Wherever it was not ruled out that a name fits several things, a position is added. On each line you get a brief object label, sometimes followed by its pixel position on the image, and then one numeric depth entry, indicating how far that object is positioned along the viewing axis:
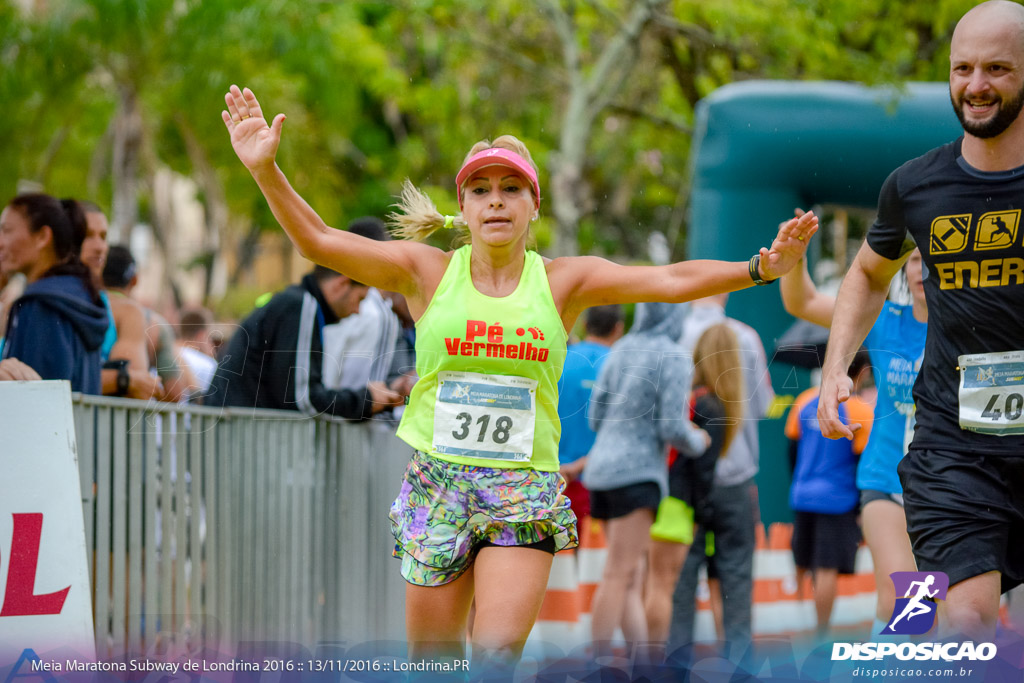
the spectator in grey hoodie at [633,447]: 12.73
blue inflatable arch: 15.56
